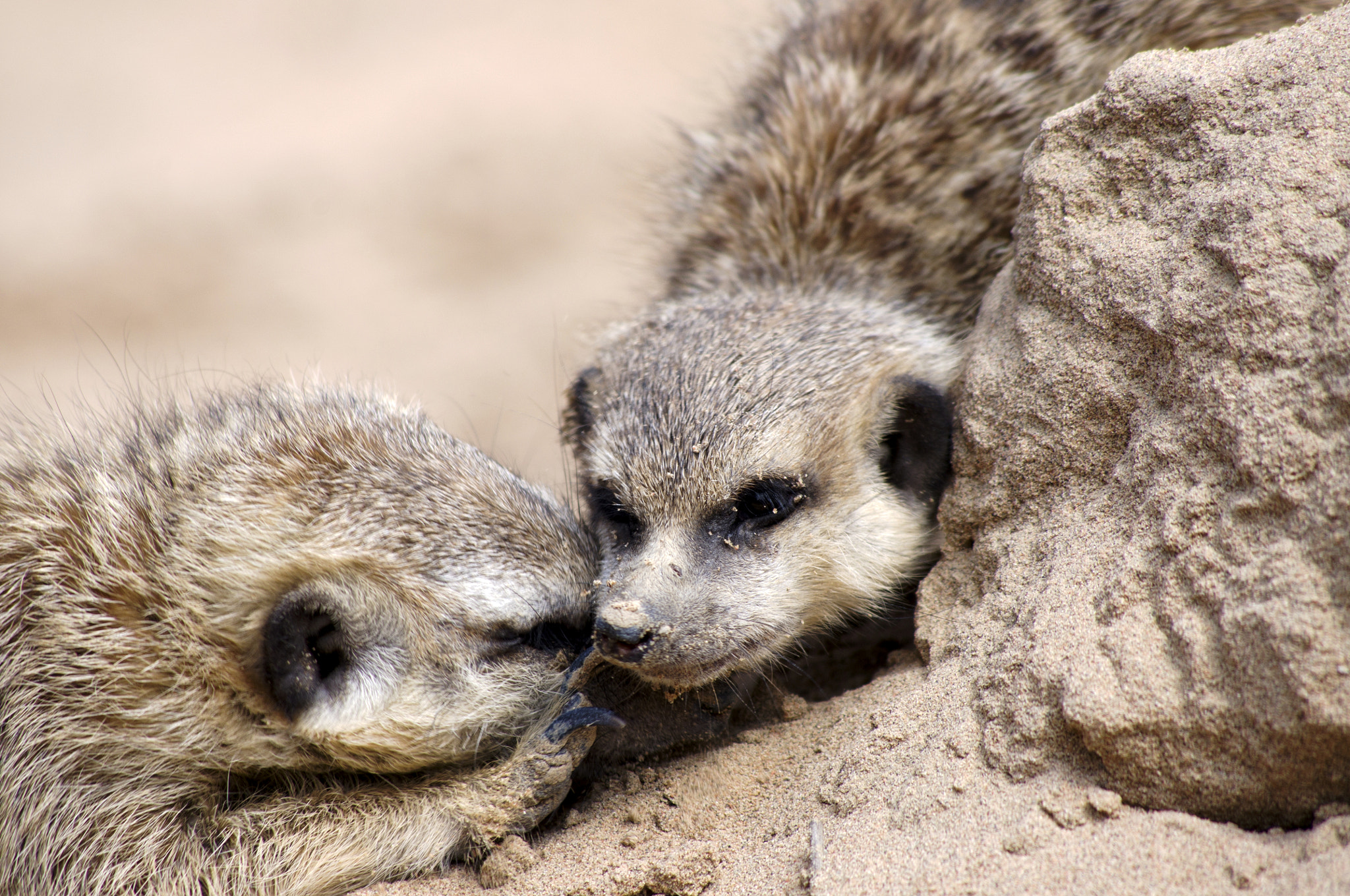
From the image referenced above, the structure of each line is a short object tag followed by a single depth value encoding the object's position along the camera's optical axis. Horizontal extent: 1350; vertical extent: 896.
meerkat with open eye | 6.10
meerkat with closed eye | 5.43
